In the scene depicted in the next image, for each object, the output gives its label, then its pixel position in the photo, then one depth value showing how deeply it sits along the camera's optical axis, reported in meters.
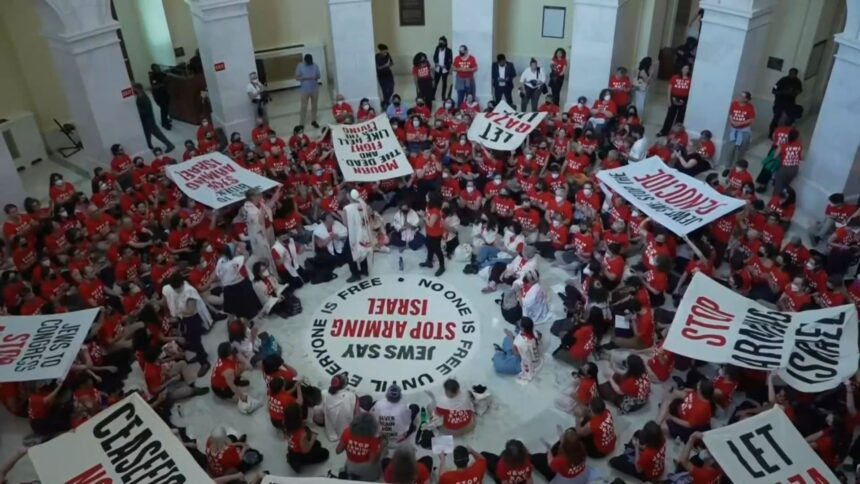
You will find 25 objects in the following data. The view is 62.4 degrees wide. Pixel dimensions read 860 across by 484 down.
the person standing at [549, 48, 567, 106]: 16.05
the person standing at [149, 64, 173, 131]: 16.80
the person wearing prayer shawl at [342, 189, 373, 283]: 11.25
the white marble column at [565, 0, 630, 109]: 15.25
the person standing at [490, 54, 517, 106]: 16.38
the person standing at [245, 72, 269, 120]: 15.89
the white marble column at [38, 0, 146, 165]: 13.28
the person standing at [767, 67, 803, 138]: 14.22
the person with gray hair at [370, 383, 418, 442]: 8.07
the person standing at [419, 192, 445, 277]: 11.23
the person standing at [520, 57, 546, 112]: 15.96
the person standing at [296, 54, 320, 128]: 16.27
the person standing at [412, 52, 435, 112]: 16.47
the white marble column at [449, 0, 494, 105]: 16.55
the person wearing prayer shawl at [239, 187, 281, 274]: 11.13
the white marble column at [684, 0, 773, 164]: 13.11
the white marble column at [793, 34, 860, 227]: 11.59
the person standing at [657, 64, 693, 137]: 14.77
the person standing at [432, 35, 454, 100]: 17.11
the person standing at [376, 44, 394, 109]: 17.12
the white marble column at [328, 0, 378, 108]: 16.31
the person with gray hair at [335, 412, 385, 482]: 7.38
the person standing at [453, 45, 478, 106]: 16.59
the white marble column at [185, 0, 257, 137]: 14.98
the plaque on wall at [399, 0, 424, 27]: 19.03
